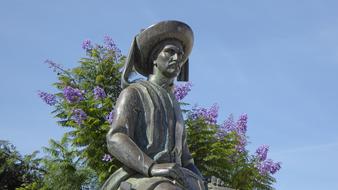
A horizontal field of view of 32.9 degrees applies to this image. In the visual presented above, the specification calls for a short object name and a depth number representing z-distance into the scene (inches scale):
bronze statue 196.5
